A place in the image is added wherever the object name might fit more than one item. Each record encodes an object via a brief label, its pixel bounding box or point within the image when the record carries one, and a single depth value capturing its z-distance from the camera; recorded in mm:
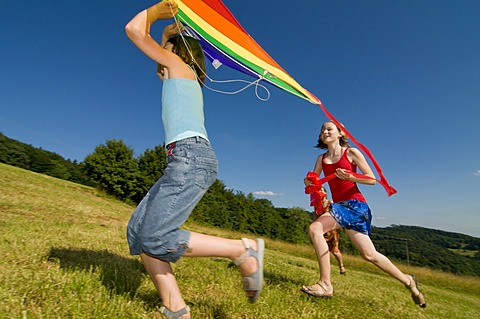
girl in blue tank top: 1882
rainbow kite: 3306
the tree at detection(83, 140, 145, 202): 34406
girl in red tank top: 3329
